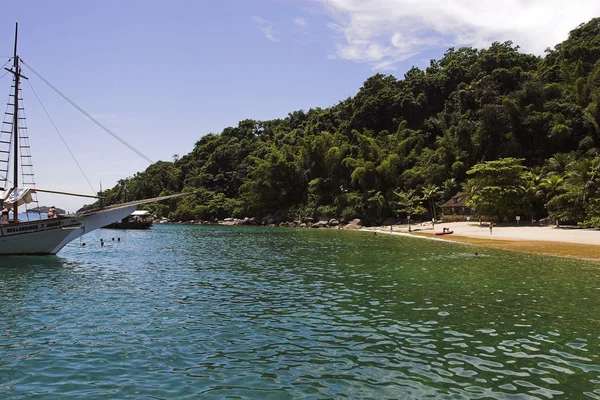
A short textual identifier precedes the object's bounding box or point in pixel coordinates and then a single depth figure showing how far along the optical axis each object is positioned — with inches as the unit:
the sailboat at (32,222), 1331.2
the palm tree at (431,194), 3058.6
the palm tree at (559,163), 2527.1
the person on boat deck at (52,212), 1427.2
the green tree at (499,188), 2379.4
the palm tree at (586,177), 1987.0
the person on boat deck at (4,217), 1340.3
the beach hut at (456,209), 2896.4
